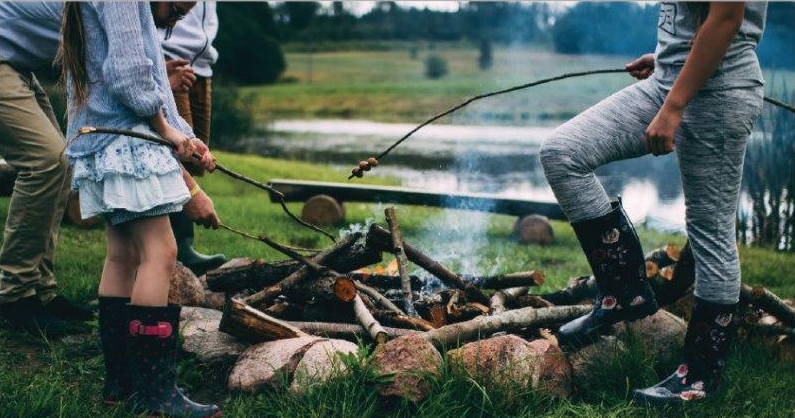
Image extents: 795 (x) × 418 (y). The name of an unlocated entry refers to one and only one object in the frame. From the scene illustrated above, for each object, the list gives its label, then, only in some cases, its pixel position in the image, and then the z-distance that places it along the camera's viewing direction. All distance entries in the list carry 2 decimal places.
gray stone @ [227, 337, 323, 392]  3.43
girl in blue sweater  3.04
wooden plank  7.79
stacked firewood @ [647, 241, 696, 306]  4.30
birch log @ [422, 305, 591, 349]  3.67
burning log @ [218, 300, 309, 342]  3.69
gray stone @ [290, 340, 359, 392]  3.30
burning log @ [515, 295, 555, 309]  4.36
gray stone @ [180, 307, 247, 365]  3.74
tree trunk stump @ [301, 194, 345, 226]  8.26
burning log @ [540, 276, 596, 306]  4.45
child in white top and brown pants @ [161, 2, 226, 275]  5.08
